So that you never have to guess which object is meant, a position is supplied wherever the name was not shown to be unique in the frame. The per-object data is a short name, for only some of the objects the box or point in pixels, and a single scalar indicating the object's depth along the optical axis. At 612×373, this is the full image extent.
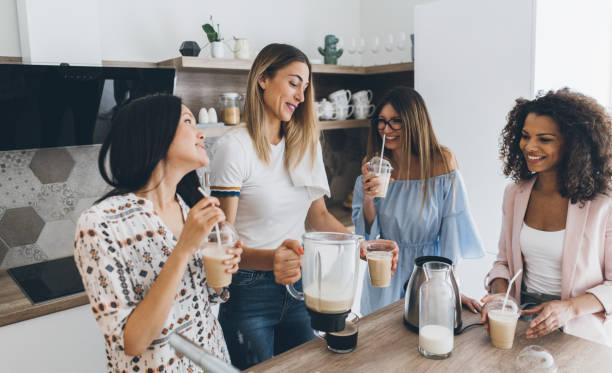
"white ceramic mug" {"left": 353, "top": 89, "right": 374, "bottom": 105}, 3.46
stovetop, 2.07
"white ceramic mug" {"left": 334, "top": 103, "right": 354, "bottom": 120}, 3.35
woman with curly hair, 1.53
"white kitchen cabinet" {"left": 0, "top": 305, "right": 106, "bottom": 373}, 1.93
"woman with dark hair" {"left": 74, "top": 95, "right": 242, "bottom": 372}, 1.06
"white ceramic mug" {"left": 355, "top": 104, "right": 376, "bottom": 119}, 3.46
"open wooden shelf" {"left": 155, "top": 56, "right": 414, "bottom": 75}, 2.56
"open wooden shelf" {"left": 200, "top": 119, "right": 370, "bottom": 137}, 3.21
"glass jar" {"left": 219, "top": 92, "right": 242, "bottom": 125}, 2.82
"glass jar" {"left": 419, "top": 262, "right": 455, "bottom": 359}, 1.17
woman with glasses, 1.97
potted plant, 2.72
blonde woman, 1.58
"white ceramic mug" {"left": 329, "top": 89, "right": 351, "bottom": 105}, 3.36
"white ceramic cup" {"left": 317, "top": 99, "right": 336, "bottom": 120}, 3.26
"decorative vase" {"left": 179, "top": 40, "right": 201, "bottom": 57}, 2.62
